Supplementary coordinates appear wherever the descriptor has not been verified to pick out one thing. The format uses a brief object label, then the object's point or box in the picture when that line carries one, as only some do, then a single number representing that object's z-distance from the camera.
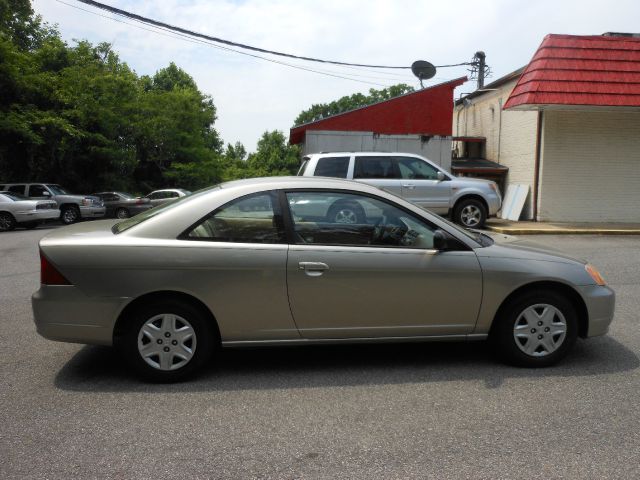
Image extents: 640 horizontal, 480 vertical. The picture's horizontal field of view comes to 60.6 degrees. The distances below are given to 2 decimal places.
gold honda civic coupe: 3.97
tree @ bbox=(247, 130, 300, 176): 81.62
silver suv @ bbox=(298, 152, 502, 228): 12.12
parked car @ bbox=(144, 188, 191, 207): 24.36
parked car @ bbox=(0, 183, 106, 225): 20.62
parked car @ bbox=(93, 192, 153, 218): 24.09
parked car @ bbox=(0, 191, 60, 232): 17.78
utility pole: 34.49
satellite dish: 24.17
